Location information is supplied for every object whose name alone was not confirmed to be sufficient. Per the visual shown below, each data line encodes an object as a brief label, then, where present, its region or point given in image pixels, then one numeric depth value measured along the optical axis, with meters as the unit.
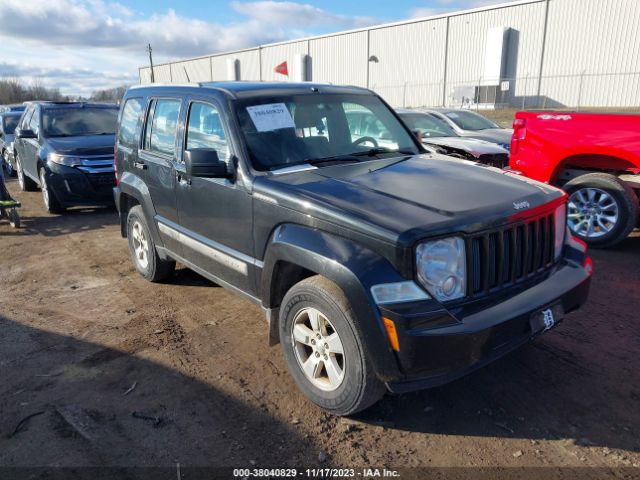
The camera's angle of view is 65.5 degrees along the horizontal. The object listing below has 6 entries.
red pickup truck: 5.80
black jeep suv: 2.58
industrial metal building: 26.55
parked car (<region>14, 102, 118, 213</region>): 8.34
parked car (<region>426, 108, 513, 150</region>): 10.15
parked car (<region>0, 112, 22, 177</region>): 12.82
